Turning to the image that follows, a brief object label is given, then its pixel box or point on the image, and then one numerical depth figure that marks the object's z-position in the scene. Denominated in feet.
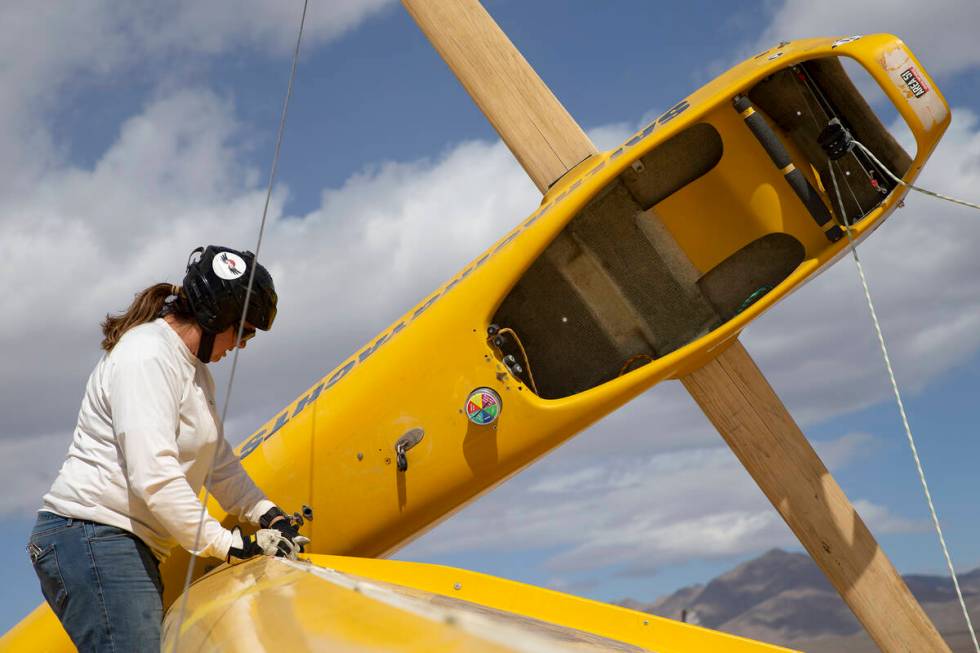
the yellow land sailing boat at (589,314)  14.85
